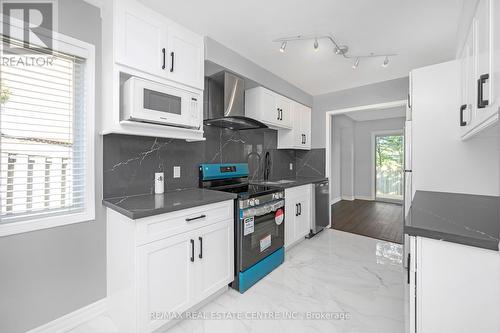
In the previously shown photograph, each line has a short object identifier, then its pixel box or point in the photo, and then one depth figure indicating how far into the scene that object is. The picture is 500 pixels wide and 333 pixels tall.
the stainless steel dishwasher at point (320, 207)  3.39
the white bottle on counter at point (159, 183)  2.03
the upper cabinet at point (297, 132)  3.61
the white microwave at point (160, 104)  1.60
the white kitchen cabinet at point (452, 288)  0.81
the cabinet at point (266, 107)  2.93
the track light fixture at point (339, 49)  2.20
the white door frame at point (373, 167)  6.33
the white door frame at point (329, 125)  3.64
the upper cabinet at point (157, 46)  1.58
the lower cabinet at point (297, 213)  2.82
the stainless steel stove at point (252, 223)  2.03
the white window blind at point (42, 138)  1.44
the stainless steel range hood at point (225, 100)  2.49
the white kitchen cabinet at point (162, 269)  1.41
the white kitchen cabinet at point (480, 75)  0.93
